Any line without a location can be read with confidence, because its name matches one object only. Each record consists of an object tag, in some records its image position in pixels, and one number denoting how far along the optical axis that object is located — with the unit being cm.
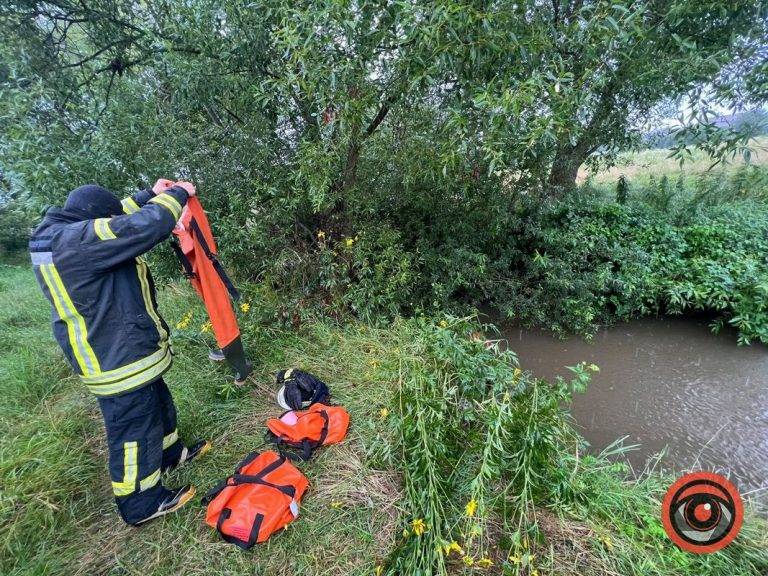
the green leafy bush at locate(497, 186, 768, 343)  448
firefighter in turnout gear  168
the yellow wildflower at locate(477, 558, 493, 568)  166
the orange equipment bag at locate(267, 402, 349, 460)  236
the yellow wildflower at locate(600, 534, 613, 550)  179
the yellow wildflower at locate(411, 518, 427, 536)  176
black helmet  265
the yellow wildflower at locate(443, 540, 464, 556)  169
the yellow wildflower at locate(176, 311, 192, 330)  348
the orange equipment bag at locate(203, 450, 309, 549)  184
